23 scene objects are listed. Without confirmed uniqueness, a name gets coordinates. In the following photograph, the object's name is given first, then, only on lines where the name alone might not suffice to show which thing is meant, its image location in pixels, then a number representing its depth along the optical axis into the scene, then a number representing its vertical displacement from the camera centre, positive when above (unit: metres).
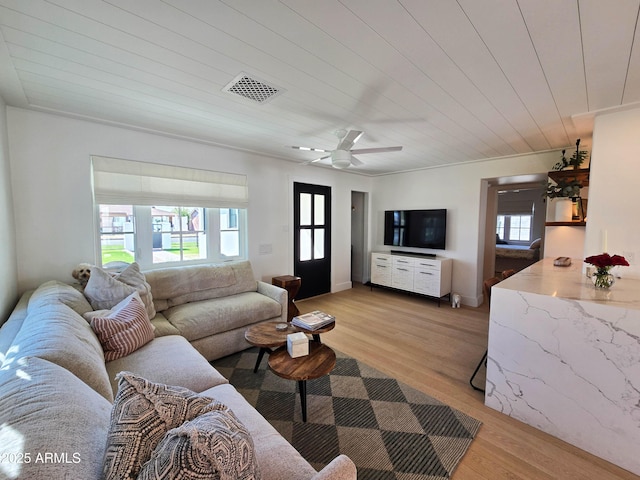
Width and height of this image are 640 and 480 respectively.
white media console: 4.40 -0.95
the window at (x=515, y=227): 8.65 -0.24
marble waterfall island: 1.58 -0.94
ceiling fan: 2.57 +0.68
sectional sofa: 0.68 -0.62
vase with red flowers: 1.87 -0.33
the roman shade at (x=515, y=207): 8.40 +0.43
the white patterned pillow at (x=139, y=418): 0.69 -0.59
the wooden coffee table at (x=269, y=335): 2.13 -0.99
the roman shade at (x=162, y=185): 2.73 +0.40
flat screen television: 4.68 -0.16
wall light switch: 4.06 -0.45
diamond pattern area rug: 1.59 -1.44
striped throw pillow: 1.79 -0.77
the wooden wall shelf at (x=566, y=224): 3.04 -0.04
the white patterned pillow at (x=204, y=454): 0.63 -0.60
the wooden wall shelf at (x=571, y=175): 2.86 +0.50
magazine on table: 2.30 -0.91
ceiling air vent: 1.88 +0.99
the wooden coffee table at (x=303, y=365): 1.78 -1.03
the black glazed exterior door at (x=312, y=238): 4.64 -0.33
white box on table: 1.99 -0.96
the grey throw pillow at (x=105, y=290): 2.18 -0.60
